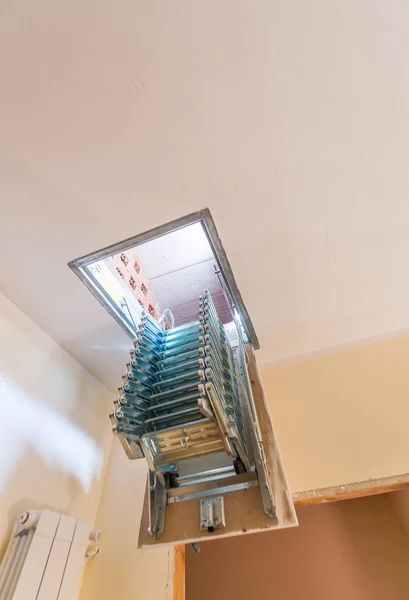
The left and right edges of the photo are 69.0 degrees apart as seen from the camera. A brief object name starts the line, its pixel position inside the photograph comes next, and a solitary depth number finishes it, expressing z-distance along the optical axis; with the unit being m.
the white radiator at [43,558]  0.94
